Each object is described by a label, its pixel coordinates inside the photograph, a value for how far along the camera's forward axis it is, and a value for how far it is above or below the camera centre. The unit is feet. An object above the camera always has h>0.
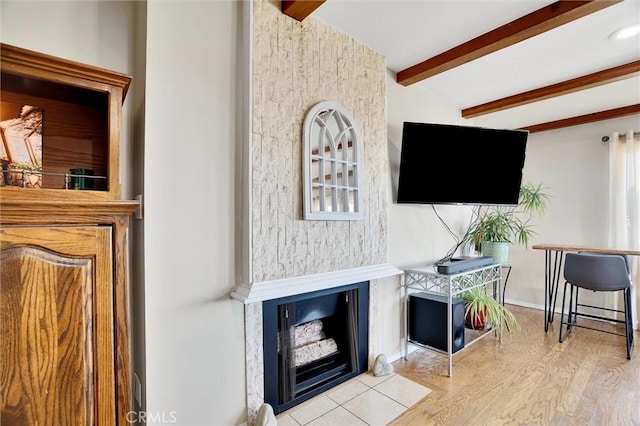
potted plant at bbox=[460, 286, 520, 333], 8.88 -2.80
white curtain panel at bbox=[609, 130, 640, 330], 10.85 +0.55
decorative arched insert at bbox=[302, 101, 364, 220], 6.36 +1.08
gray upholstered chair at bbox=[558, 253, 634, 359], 8.82 -1.80
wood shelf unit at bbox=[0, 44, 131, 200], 3.32 +1.42
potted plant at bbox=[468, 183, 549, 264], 10.01 -0.42
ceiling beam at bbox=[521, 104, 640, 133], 10.71 +3.59
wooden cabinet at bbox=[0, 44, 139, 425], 3.08 -0.73
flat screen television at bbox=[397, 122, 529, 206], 8.27 +1.41
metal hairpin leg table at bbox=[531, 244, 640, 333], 9.74 -1.87
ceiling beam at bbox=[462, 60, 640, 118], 8.08 +3.71
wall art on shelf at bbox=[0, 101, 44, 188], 3.90 +0.91
